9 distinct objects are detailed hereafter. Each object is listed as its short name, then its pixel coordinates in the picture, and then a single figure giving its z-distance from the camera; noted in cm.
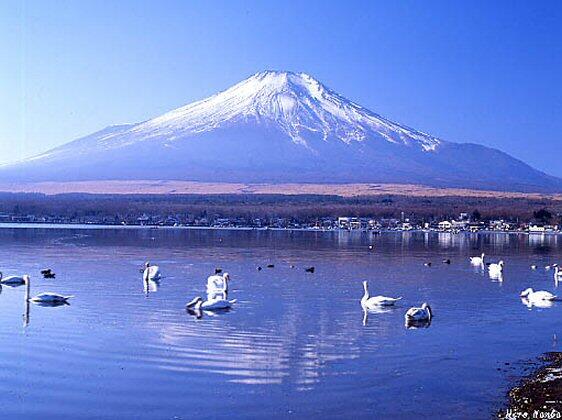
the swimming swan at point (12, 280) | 2325
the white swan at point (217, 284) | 2202
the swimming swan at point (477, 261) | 3431
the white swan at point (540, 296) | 2164
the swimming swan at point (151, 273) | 2457
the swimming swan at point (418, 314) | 1747
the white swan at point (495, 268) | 2984
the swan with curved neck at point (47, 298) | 1931
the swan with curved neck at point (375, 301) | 1944
